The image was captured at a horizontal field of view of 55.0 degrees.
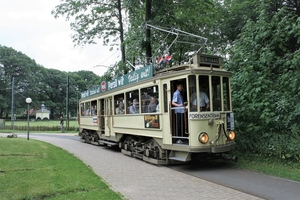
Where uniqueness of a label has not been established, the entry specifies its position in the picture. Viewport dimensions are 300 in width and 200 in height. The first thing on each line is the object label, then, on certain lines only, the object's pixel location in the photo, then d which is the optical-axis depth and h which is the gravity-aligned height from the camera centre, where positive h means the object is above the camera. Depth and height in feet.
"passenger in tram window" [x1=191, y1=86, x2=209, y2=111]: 27.97 +1.39
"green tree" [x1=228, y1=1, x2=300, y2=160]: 29.99 +3.22
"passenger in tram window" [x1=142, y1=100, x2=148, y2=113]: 34.63 +1.16
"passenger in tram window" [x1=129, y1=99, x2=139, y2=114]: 37.06 +1.18
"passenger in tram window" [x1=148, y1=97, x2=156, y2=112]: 32.94 +1.26
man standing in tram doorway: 29.08 +0.76
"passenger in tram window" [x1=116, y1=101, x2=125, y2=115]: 42.04 +1.08
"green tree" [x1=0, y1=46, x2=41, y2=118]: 228.22 +33.00
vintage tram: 27.78 +0.13
